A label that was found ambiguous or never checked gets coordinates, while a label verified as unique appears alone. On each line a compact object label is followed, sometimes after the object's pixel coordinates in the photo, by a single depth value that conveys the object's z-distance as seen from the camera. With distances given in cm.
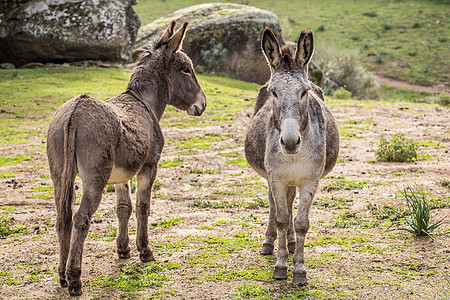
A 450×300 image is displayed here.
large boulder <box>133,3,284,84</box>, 2744
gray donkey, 496
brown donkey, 493
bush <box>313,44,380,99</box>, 3088
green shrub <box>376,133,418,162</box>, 1180
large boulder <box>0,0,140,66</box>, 2153
